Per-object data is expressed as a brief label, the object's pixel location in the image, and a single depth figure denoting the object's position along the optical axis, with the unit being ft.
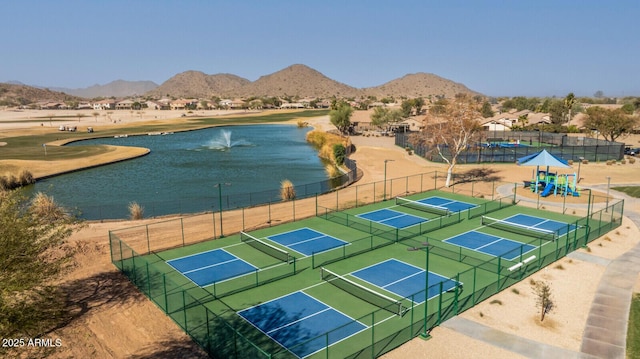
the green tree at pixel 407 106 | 479.25
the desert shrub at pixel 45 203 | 112.59
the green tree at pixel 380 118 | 364.64
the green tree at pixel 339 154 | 217.56
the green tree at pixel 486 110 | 445.42
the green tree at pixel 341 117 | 340.39
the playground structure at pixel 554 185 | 141.79
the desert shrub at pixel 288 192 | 144.87
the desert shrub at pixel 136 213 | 120.57
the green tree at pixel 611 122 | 223.51
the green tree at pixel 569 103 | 373.11
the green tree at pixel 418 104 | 534.12
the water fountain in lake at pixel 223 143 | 304.30
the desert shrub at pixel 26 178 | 176.30
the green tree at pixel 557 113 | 372.29
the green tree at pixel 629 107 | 400.47
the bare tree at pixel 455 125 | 148.97
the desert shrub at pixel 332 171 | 195.11
